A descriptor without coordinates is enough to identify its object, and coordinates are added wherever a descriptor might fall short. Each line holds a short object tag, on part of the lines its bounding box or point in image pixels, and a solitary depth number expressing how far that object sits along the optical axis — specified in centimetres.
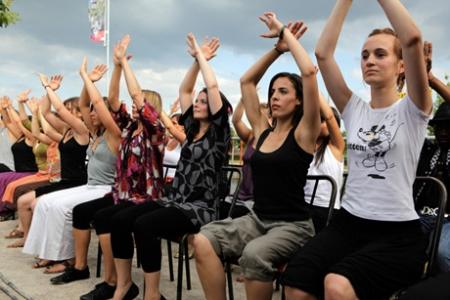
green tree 840
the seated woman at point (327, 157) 362
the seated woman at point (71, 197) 425
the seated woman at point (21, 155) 642
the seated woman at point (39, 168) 564
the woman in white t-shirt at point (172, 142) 527
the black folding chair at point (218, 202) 302
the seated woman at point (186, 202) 318
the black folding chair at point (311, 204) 273
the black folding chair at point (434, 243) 208
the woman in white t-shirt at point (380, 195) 198
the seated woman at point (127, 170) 368
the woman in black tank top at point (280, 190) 262
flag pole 1648
